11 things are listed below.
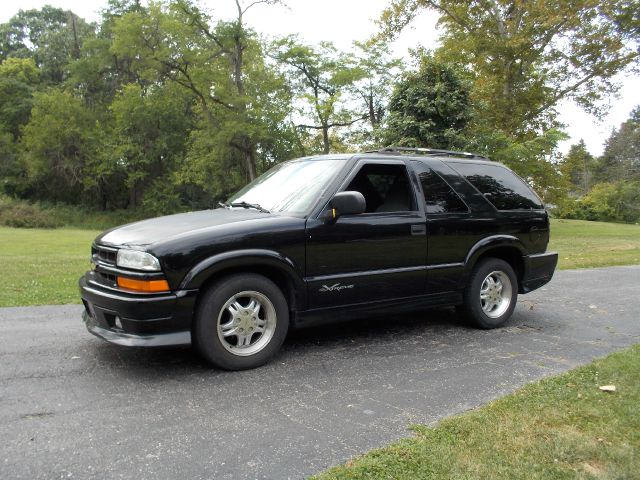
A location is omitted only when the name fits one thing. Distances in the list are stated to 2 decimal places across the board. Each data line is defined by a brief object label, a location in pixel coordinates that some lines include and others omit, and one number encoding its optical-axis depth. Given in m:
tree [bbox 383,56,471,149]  15.38
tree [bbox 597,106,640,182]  75.35
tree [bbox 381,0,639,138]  23.58
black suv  4.14
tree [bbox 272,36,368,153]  40.12
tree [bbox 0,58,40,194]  49.31
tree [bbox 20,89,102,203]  46.84
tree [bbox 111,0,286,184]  36.84
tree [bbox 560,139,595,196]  28.09
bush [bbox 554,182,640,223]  56.31
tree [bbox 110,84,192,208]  47.31
